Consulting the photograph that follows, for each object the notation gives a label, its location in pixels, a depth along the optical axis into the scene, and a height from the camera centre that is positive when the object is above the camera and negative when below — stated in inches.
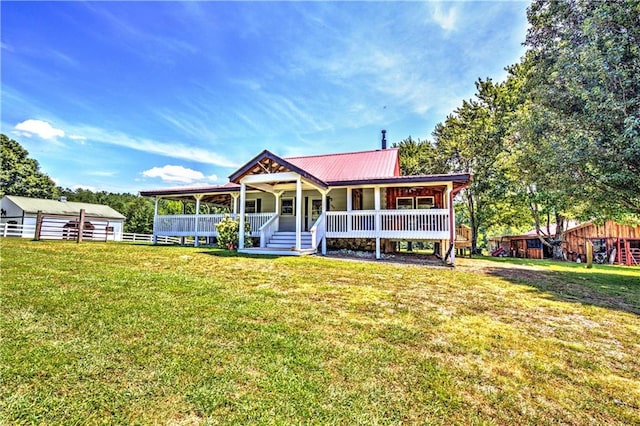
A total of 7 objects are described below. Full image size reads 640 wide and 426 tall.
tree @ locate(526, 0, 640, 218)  338.3 +171.4
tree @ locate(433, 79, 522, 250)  865.6 +288.5
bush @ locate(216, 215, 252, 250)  488.1 +6.5
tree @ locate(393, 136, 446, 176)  1021.4 +292.4
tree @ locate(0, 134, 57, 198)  1438.2 +299.6
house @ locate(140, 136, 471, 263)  450.3 +73.0
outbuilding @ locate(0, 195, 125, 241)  971.2 +81.0
